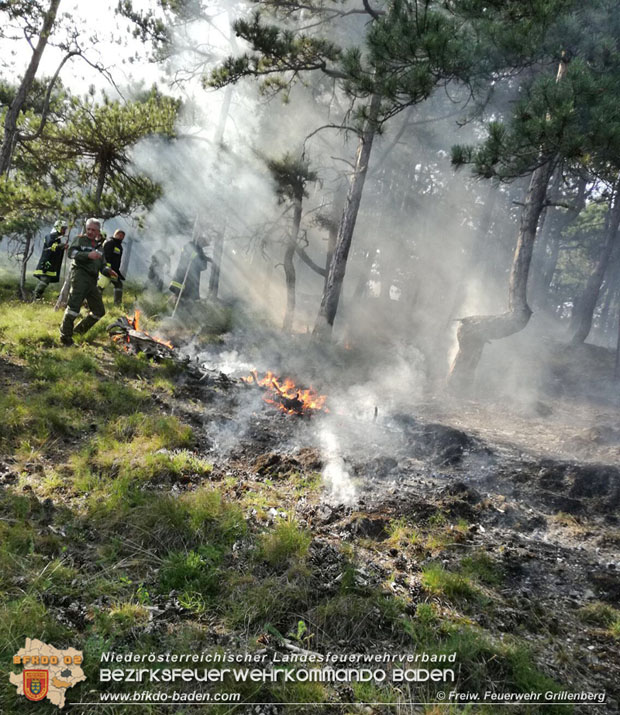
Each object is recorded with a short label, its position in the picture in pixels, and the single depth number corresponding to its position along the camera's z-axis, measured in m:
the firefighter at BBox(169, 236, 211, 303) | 11.83
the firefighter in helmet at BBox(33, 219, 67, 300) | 9.52
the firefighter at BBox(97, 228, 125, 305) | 9.48
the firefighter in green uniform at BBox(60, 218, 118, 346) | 6.87
